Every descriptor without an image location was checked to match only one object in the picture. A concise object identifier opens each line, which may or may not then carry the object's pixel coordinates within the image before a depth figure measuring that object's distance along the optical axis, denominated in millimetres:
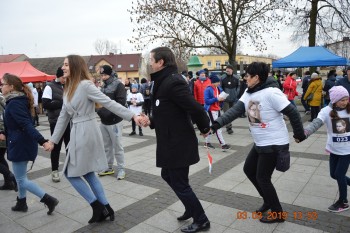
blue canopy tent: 12656
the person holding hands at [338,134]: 3530
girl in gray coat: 3324
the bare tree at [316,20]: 17531
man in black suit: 2949
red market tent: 15416
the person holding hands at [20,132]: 3689
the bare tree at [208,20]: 16859
